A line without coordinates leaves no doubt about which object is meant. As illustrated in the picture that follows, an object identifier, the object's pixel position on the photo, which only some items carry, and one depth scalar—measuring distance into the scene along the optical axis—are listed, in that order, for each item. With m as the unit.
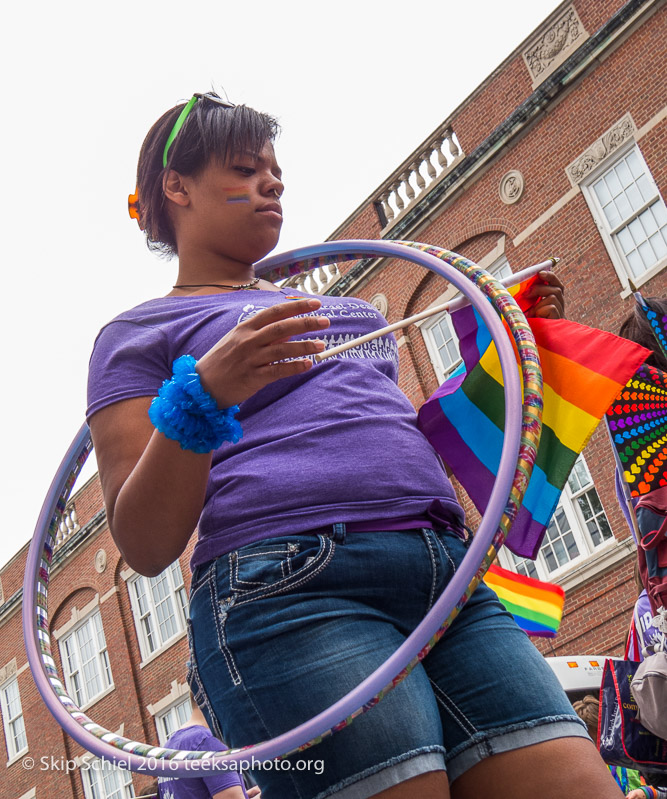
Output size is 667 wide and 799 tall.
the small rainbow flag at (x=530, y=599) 4.23
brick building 14.11
